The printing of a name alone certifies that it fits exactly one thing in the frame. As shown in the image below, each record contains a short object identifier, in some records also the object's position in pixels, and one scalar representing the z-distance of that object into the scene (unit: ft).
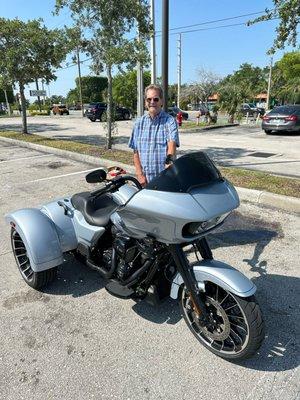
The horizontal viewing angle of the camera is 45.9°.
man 11.70
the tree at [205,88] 109.96
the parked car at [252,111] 99.19
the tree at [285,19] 17.53
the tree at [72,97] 278.03
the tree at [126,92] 174.60
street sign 167.46
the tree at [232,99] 77.15
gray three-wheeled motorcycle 7.43
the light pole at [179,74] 153.17
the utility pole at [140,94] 55.03
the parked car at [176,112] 87.18
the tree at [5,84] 47.72
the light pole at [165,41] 24.02
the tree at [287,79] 190.19
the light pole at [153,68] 48.18
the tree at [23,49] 45.27
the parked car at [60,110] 159.43
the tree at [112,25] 30.73
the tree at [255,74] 255.54
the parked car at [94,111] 94.99
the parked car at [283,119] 54.80
